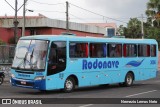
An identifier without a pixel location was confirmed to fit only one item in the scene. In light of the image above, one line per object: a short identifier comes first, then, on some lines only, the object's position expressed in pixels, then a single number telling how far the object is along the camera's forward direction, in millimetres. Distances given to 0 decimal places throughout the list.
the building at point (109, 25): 102650
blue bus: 18500
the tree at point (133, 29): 83500
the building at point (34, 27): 51594
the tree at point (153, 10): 67656
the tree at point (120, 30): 91812
